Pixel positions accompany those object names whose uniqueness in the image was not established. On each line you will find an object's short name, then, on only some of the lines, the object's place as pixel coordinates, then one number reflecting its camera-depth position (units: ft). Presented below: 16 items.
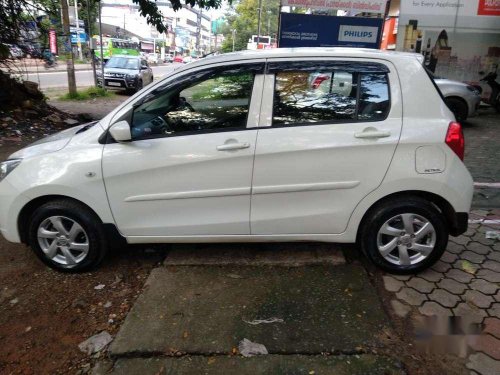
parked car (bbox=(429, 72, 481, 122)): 31.22
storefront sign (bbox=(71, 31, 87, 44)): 135.44
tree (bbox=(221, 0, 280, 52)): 219.61
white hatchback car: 10.07
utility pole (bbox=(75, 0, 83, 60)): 153.44
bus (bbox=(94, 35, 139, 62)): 117.87
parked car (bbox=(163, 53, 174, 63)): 241.80
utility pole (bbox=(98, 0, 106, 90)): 60.54
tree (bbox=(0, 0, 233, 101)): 28.27
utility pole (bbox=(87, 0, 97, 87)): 59.09
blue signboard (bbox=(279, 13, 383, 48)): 28.89
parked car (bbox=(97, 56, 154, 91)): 62.54
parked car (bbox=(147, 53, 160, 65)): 197.51
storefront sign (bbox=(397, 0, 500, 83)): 41.57
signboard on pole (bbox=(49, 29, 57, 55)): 34.79
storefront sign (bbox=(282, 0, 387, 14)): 30.91
